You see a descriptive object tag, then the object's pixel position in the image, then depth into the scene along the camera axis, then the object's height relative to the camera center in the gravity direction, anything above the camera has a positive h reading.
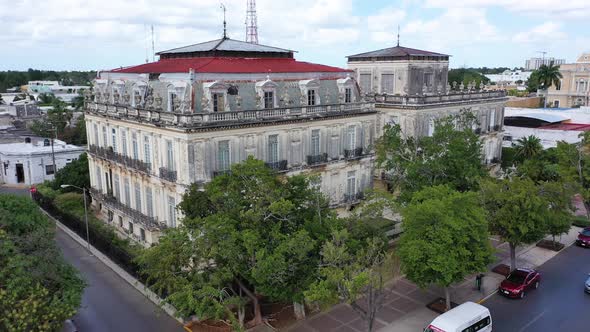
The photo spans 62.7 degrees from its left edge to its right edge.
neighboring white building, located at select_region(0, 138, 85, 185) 58.41 -9.62
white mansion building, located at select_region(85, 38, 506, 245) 32.41 -3.16
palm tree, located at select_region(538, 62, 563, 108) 87.19 +0.87
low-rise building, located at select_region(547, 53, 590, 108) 92.88 -1.61
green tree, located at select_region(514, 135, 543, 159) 53.94 -7.59
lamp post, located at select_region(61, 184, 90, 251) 38.81 -12.48
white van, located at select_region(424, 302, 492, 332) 24.00 -11.99
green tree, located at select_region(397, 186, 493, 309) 25.31 -8.56
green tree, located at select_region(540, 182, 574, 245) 32.06 -8.71
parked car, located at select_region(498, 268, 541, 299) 29.95 -12.65
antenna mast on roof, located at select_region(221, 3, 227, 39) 42.81 +4.47
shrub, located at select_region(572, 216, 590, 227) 44.19 -12.93
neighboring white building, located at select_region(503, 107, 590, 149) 63.41 -6.61
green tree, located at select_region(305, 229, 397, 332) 21.20 -8.76
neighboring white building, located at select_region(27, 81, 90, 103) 153.50 -2.25
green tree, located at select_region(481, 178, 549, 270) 30.38 -8.26
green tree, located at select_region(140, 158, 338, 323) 23.20 -7.82
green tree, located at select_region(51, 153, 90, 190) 48.59 -9.31
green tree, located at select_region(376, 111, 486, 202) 34.38 -5.81
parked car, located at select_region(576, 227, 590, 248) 39.03 -12.80
